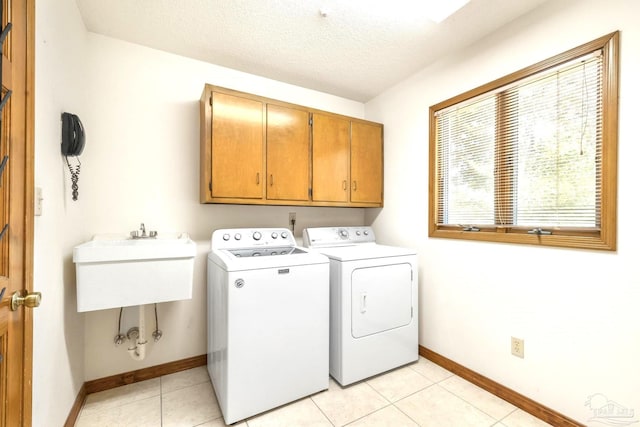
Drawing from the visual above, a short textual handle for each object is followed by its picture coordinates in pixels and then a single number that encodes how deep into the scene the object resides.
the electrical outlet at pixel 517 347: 1.72
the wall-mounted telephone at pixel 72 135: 1.45
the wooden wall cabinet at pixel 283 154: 1.98
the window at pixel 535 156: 1.43
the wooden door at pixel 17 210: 0.80
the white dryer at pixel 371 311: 1.92
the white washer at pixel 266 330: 1.57
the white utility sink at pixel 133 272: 1.46
